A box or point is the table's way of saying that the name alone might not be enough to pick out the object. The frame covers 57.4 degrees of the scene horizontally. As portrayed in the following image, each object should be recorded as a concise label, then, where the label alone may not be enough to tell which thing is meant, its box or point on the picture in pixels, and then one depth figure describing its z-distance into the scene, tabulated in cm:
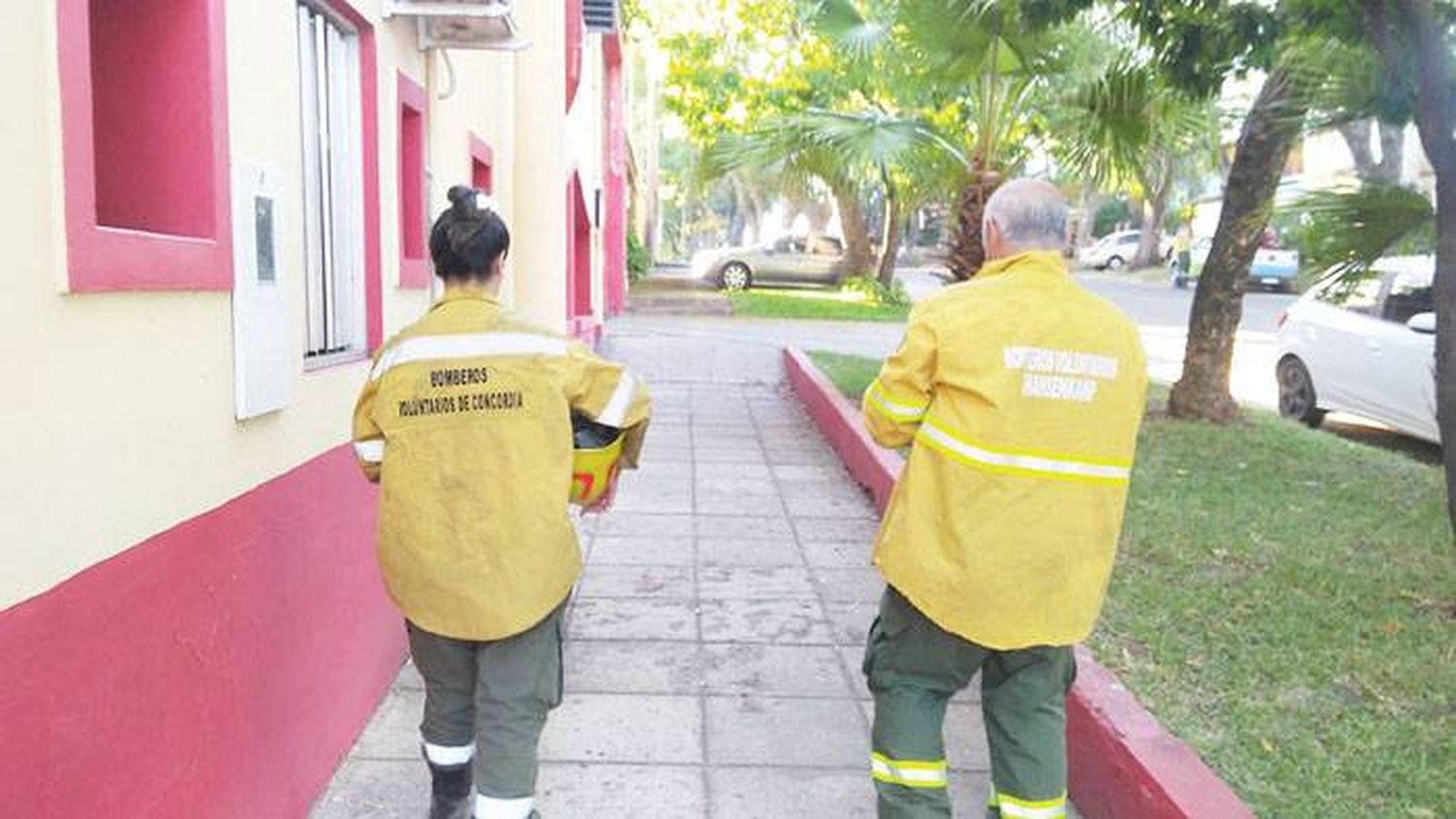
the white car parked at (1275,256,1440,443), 982
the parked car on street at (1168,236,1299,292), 3122
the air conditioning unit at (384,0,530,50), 452
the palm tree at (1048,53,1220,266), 935
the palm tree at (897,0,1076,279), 923
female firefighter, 300
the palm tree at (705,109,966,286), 1060
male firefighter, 289
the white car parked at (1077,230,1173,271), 5269
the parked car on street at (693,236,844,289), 2975
